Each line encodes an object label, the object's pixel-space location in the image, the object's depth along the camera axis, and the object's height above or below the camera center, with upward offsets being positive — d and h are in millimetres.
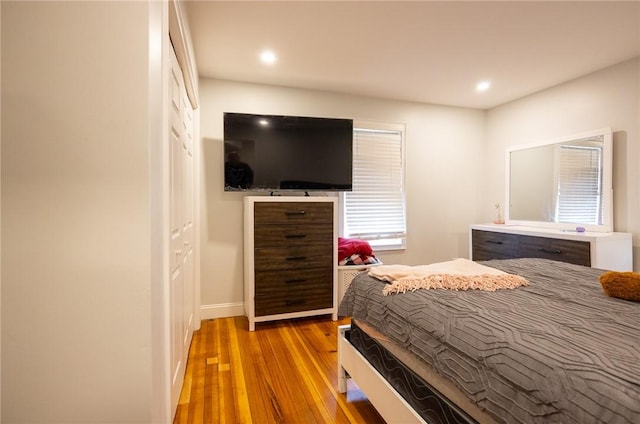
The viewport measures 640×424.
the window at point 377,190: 3521 +219
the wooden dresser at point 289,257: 2701 -466
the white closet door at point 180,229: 1550 -141
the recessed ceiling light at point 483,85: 3166 +1350
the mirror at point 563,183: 2830 +274
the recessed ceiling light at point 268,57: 2509 +1316
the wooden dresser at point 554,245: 2521 -359
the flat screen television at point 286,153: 2789 +542
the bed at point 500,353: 702 -427
